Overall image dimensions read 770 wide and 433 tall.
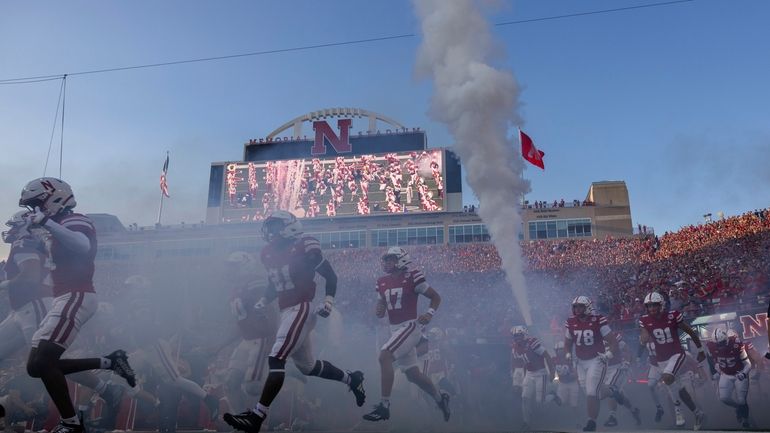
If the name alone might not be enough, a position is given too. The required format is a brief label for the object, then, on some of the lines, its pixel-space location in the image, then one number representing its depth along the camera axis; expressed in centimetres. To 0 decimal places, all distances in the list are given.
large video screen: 4619
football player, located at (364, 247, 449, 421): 839
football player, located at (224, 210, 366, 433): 665
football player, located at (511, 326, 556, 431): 1081
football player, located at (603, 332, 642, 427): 953
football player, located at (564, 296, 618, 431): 930
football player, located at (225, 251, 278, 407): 936
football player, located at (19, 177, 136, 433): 614
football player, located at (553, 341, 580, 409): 1074
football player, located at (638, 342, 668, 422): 980
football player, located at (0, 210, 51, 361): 730
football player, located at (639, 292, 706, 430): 920
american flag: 5126
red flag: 2934
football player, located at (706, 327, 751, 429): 967
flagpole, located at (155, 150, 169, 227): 5122
